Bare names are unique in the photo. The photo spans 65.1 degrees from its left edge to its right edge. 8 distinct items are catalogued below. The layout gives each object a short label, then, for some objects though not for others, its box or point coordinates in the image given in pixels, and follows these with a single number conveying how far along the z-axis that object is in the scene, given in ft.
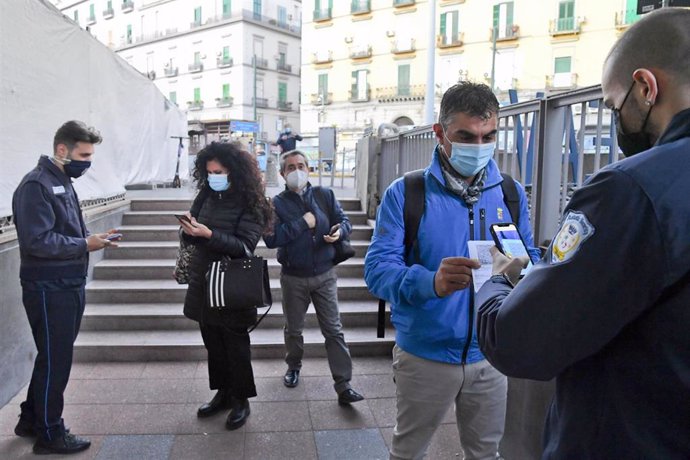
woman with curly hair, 12.20
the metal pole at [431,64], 38.58
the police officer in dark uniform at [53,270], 10.55
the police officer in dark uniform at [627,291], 3.11
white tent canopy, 13.37
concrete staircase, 16.83
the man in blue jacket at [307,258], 13.98
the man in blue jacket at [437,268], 7.14
